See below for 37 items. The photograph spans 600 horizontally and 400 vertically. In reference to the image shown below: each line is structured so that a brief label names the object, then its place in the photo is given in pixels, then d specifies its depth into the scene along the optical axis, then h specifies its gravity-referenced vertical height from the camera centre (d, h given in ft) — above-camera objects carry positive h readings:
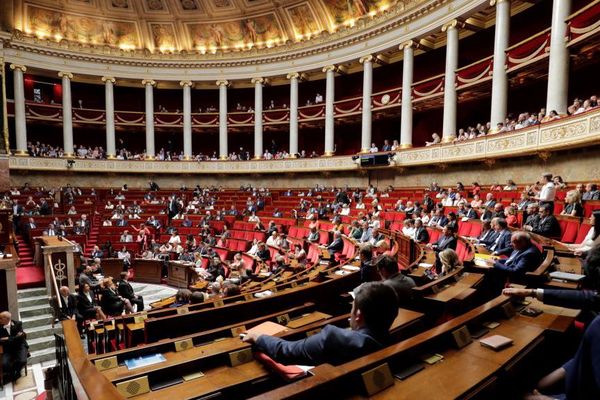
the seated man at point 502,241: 16.34 -2.85
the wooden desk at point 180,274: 34.71 -9.26
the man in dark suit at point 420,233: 25.27 -3.67
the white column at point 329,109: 65.10 +13.53
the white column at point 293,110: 69.10 +14.14
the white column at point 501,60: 40.55 +14.09
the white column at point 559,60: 32.71 +11.37
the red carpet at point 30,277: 26.71 -7.51
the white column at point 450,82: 47.29 +13.63
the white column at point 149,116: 73.56 +13.79
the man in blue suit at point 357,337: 5.48 -2.43
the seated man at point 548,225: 18.72 -2.27
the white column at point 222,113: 74.90 +14.63
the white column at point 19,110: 63.98 +12.99
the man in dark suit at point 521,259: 11.40 -2.52
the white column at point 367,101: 60.18 +14.04
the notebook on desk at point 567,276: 9.67 -2.60
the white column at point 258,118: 72.64 +13.21
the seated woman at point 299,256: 25.19 -5.38
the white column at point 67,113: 67.67 +13.17
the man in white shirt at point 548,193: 21.68 -0.66
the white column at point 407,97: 54.24 +13.16
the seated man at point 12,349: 17.25 -8.25
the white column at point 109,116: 71.31 +13.35
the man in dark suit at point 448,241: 20.40 -3.39
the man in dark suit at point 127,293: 24.71 -7.84
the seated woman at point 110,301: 22.98 -7.74
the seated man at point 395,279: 9.57 -2.69
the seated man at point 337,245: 25.72 -4.59
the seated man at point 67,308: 20.31 -7.47
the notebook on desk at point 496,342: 6.12 -2.81
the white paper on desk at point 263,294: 12.85 -4.12
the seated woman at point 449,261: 13.48 -3.00
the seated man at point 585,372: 4.04 -2.23
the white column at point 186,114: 75.10 +14.44
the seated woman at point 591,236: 12.91 -2.14
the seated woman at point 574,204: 19.76 -1.22
